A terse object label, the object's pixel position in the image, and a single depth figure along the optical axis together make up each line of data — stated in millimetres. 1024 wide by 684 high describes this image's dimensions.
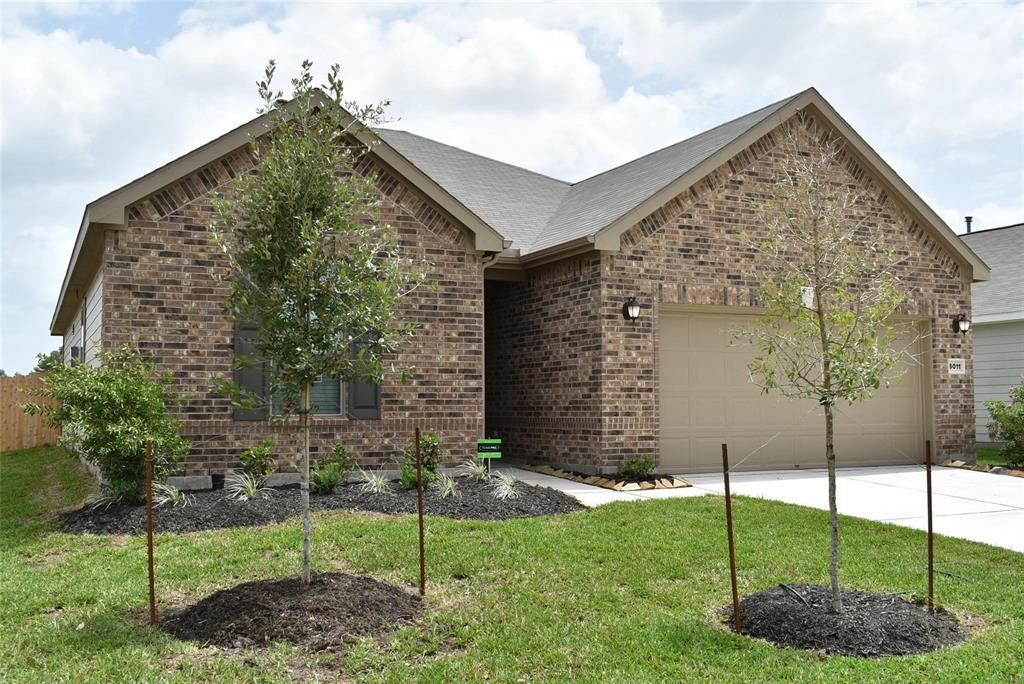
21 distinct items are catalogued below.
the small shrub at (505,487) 9781
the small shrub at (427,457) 10125
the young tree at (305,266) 5895
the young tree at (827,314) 5648
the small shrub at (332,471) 9789
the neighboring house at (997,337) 17797
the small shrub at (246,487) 9602
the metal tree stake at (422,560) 6083
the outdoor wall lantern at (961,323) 14562
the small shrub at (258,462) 10062
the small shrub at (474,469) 10820
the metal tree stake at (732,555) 5395
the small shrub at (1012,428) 13477
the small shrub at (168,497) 8977
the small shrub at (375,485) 9922
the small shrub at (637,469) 11461
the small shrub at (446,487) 9711
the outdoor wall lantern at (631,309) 11906
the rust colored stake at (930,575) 5715
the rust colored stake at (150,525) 5520
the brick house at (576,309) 10141
